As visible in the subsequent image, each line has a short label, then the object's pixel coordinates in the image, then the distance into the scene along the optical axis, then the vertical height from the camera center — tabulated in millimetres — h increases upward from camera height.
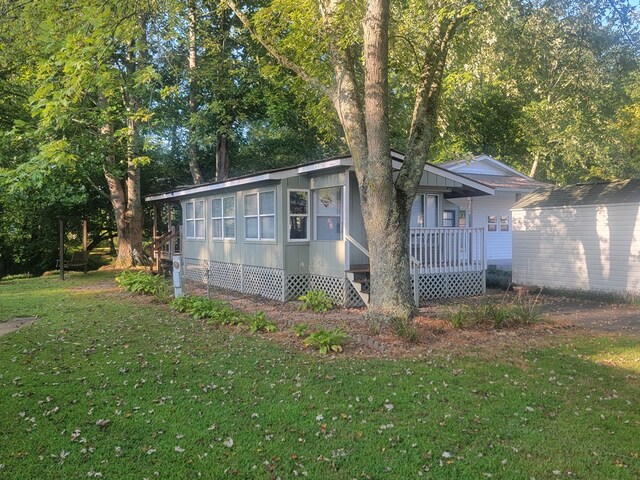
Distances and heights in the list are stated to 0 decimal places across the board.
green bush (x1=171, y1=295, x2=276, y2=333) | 8312 -1370
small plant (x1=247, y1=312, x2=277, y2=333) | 8156 -1429
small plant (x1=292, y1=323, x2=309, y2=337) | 7603 -1400
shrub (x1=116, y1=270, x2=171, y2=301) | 11666 -1146
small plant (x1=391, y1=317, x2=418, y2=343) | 7223 -1361
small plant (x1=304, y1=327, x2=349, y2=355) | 6785 -1425
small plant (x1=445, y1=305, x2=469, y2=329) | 8117 -1350
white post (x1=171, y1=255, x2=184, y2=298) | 11164 -846
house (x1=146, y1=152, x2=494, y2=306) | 11219 +21
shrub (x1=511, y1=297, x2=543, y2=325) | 8438 -1363
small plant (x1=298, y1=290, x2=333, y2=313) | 10453 -1360
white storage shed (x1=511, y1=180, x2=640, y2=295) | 11953 -61
